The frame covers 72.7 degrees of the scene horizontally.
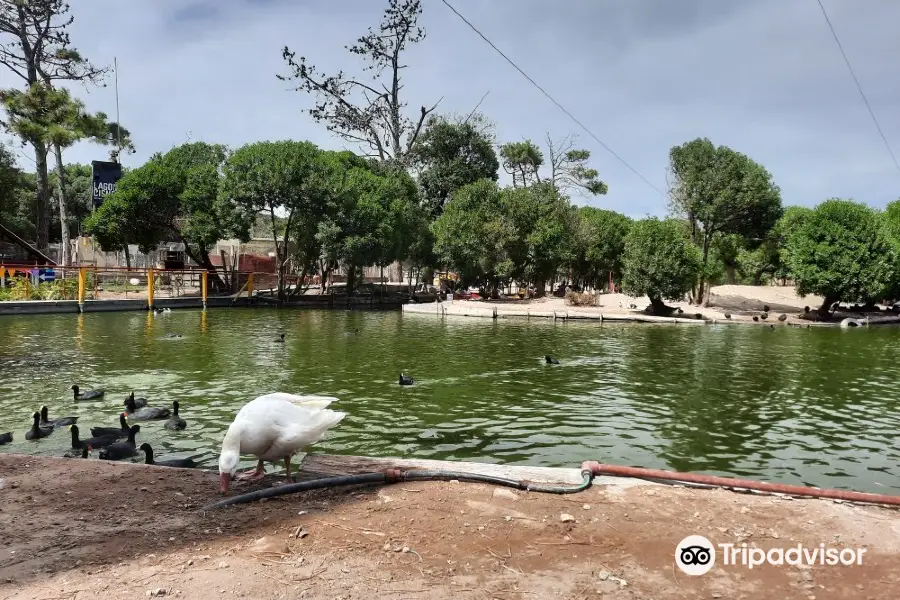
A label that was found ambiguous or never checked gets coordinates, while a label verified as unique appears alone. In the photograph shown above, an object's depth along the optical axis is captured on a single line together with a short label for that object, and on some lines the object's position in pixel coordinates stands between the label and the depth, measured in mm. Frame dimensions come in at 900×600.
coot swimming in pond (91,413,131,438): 9172
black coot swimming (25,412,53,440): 9312
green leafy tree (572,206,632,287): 52219
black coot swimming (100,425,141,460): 8127
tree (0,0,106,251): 39094
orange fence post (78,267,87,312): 31641
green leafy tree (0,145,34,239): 41044
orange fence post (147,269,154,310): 34281
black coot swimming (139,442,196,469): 7613
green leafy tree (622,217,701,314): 35344
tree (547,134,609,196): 60344
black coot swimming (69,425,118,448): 8773
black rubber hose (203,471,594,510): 5328
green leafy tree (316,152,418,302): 39719
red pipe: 5250
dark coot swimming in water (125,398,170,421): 10547
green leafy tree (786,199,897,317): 35656
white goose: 5738
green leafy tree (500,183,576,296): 43719
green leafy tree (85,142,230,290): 39344
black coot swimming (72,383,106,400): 12320
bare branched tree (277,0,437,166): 52906
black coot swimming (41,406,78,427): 9938
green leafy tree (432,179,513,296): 43125
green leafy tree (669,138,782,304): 43000
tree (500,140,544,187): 59875
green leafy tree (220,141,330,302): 37656
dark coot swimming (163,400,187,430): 10086
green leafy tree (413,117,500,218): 55125
